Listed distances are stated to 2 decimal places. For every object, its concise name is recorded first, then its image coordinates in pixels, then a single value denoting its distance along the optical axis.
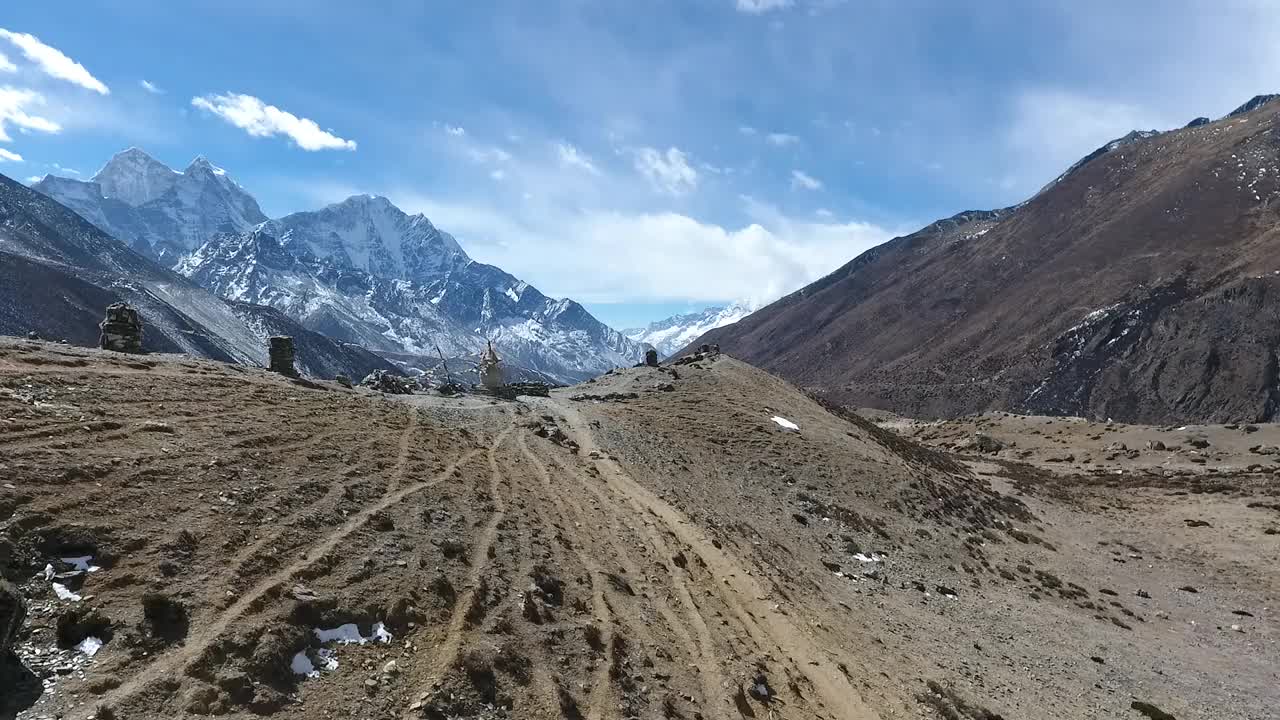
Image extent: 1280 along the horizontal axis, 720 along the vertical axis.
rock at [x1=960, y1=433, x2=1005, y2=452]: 71.81
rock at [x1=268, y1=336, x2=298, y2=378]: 31.34
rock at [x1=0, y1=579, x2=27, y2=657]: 7.25
